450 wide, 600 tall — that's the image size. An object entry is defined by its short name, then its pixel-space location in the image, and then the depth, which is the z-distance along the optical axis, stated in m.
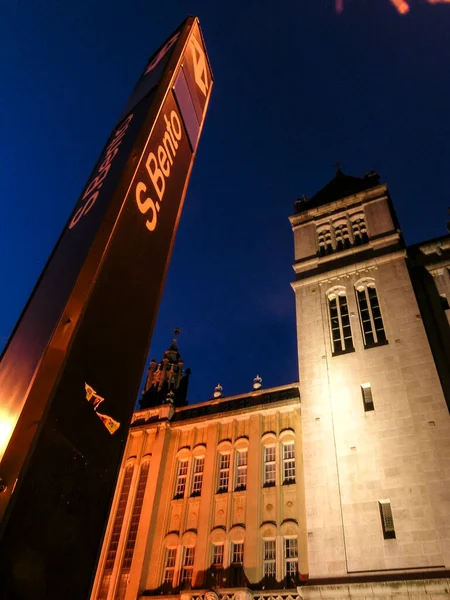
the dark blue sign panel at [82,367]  3.47
